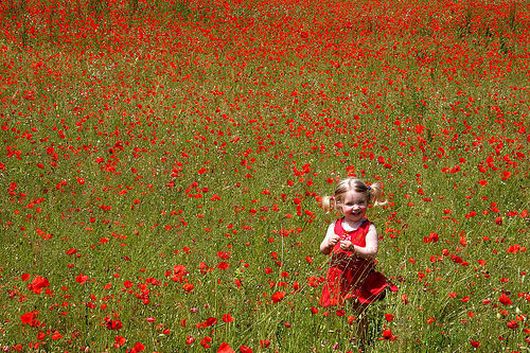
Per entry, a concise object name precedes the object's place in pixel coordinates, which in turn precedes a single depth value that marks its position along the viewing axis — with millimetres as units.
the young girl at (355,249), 6609
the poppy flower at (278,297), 4898
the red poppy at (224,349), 3855
